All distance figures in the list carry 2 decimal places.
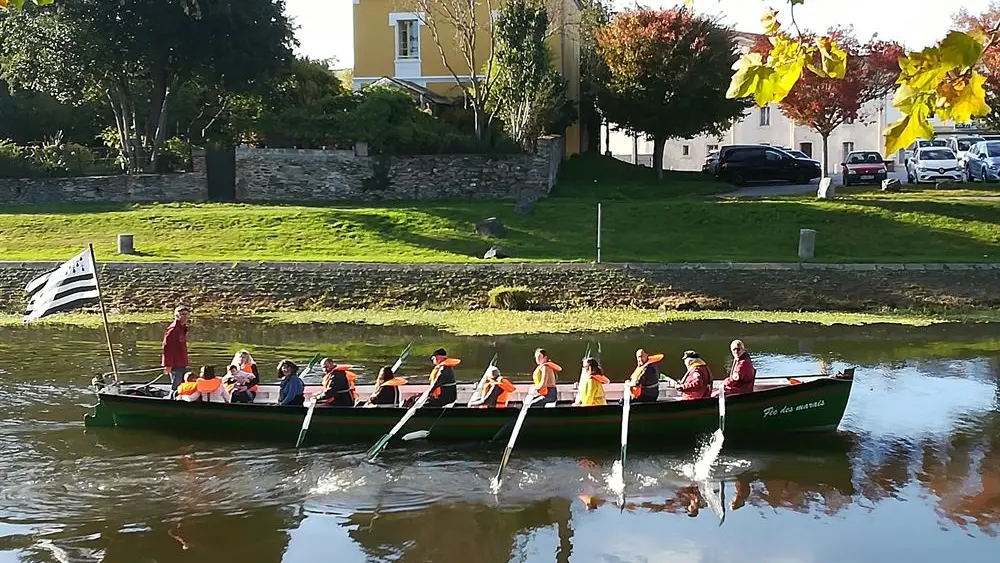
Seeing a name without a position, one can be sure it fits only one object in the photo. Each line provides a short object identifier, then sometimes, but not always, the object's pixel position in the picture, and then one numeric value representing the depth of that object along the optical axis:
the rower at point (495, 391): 14.05
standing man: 15.02
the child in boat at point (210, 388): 14.30
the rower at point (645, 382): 13.84
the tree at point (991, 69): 33.72
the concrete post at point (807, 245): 25.06
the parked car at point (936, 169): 35.16
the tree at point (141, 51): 30.05
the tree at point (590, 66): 37.22
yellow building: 37.19
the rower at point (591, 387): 13.85
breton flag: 14.36
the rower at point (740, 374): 14.06
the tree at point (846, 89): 33.72
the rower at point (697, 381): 13.95
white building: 53.02
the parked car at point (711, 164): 39.66
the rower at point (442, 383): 13.96
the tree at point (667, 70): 33.91
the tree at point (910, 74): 3.40
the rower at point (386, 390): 14.22
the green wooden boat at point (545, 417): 13.36
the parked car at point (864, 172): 34.44
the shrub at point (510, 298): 23.94
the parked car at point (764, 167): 36.62
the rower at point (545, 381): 14.17
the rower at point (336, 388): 14.04
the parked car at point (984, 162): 34.41
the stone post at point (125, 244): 26.05
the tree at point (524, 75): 31.41
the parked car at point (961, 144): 36.55
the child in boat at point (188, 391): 14.20
